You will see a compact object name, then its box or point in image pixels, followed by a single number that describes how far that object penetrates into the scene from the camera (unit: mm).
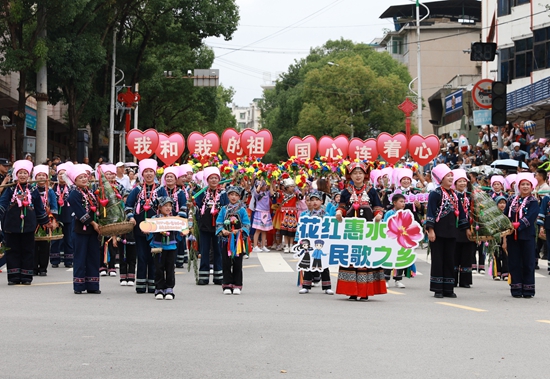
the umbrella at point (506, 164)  22281
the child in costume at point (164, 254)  13378
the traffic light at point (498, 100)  19250
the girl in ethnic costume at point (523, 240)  14383
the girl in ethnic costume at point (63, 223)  18438
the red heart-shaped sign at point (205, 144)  28250
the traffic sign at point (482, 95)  20905
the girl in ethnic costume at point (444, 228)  14094
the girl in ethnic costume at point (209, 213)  14945
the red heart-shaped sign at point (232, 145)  28531
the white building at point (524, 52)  38094
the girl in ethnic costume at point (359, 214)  13469
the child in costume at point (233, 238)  14055
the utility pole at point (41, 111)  31000
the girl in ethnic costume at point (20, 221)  14797
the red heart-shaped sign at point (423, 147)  29500
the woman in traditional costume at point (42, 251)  17216
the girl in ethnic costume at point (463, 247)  14281
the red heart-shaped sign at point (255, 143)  28047
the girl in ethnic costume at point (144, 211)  14062
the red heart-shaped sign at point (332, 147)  28938
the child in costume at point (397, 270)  15827
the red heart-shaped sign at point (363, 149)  28844
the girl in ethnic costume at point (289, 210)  23797
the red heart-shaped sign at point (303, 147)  28562
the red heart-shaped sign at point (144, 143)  27500
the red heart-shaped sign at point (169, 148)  27159
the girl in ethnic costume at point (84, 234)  13852
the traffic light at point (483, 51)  19984
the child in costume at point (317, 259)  14062
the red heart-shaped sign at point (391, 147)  28719
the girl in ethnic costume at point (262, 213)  24516
